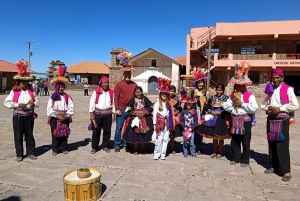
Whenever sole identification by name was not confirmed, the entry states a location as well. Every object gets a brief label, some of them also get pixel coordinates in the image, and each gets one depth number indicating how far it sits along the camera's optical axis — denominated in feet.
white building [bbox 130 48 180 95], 93.04
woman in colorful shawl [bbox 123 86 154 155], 17.90
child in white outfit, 17.38
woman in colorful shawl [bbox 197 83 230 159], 16.78
